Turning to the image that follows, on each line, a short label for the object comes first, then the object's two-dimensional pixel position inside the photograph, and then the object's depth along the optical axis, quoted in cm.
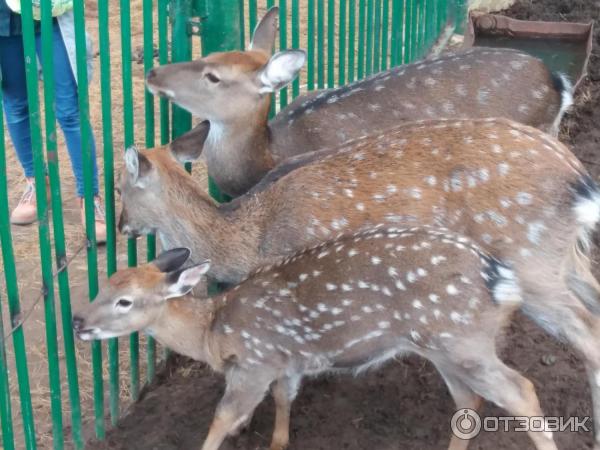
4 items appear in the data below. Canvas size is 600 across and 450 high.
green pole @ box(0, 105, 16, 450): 318
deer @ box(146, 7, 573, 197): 438
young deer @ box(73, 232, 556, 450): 331
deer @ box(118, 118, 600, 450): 375
